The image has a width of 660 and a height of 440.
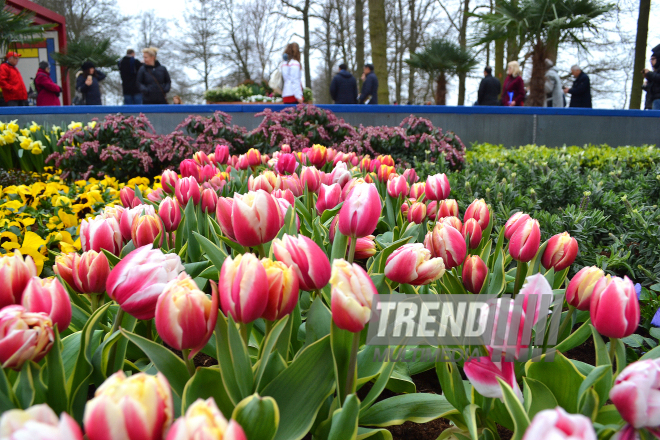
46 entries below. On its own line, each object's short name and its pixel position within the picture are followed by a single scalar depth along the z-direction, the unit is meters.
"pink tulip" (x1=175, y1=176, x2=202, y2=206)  1.70
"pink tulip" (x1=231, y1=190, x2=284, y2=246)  0.87
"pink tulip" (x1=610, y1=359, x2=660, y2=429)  0.56
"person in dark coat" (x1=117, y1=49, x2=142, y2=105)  10.17
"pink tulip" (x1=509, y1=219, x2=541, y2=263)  1.08
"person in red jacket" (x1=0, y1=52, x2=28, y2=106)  9.38
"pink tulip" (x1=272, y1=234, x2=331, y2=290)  0.79
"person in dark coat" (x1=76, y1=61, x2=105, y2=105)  10.59
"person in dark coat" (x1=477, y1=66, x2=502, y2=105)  10.88
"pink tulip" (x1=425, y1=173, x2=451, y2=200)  1.72
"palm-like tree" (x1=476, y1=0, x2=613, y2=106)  9.96
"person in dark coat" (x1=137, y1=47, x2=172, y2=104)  9.51
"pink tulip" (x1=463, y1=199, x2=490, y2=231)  1.44
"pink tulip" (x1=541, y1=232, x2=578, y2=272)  1.10
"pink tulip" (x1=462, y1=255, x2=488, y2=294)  1.06
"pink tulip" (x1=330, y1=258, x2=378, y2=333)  0.65
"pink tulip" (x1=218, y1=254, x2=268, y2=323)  0.66
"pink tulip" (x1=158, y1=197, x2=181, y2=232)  1.42
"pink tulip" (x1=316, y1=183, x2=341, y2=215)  1.48
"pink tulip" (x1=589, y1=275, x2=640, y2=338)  0.70
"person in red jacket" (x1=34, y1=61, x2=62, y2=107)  9.85
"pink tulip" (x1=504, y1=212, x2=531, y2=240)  1.15
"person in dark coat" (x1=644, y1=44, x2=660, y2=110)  9.64
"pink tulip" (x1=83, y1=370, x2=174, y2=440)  0.46
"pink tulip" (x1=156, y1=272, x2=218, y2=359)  0.64
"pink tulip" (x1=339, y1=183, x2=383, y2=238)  0.97
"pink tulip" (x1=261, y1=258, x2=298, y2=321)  0.69
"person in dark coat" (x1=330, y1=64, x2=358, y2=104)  10.23
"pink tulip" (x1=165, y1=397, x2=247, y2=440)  0.42
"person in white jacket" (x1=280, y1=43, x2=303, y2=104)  9.38
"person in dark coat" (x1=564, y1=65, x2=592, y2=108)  10.36
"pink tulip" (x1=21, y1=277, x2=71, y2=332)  0.71
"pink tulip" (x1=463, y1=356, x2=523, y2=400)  0.72
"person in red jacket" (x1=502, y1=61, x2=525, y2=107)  10.34
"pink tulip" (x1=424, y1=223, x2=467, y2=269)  1.09
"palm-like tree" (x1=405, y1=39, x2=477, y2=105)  15.83
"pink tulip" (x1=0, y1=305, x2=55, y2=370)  0.62
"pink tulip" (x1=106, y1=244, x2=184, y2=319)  0.76
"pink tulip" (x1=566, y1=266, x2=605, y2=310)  0.89
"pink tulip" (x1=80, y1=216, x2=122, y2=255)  1.14
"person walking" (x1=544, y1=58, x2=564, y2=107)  11.05
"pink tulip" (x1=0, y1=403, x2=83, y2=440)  0.42
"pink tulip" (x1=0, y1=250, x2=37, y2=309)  0.75
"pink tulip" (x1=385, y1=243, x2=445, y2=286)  0.90
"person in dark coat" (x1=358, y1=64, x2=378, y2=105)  10.36
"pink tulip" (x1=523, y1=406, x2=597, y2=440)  0.42
